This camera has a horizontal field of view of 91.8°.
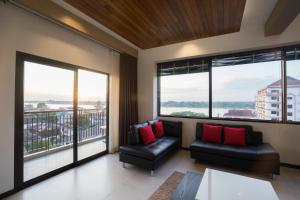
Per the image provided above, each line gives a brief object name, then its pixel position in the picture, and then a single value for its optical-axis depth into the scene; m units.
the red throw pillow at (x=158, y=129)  3.77
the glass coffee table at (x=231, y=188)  1.56
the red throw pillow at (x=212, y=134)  3.35
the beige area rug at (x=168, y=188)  2.08
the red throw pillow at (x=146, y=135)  3.21
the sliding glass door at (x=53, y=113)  2.29
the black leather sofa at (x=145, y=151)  2.74
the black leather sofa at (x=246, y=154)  2.56
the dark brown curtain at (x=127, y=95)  4.07
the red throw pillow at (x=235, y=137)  3.13
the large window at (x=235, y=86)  3.10
